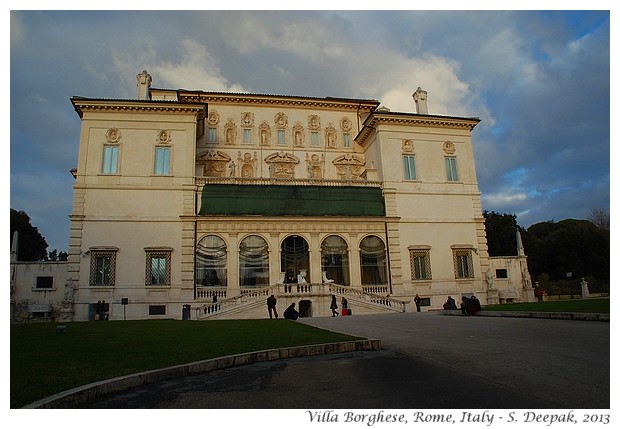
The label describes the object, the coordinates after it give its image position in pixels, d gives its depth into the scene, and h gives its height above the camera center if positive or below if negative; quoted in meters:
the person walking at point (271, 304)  27.53 -0.53
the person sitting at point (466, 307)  25.17 -1.04
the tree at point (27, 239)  56.78 +8.28
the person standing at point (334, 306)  29.90 -0.86
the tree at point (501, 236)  67.00 +7.36
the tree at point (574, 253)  53.91 +3.72
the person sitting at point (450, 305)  32.12 -1.15
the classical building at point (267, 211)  32.00 +6.36
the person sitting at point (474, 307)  24.92 -1.05
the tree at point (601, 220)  60.30 +8.33
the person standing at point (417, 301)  33.53 -0.86
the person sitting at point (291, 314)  26.91 -1.13
